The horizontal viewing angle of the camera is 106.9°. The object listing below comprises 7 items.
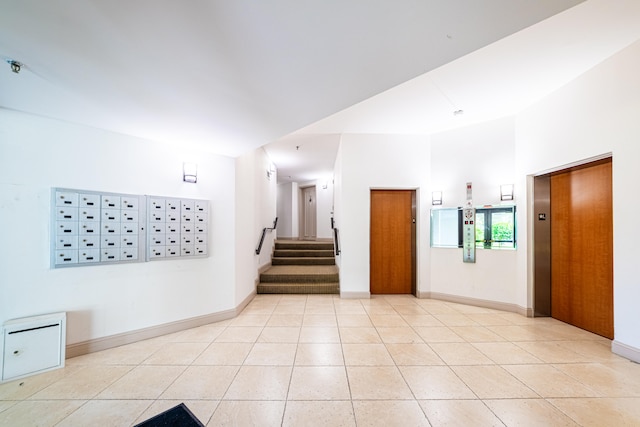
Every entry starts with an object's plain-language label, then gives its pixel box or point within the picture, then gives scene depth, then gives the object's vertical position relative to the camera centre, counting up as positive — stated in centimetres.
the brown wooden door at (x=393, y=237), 496 -37
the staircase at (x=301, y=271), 497 -122
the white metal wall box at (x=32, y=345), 218 -121
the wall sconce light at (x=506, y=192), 398 +48
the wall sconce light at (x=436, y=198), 462 +43
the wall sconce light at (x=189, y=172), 333 +66
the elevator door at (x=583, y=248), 301 -38
